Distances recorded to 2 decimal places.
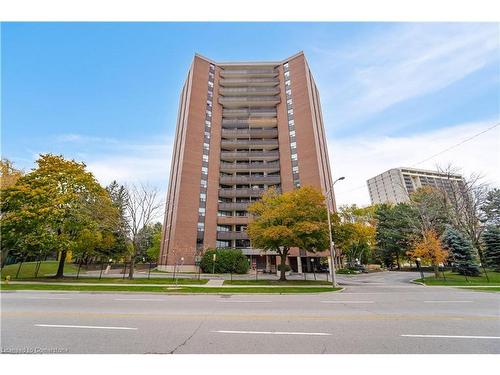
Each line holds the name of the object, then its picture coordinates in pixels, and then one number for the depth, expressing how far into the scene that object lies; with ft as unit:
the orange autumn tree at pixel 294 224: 71.92
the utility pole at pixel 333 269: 62.75
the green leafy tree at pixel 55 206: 69.62
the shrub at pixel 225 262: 108.37
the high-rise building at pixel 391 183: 379.76
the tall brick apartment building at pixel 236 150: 138.21
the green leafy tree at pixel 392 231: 147.33
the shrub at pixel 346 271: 131.13
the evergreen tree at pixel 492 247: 108.68
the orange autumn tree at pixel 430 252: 86.71
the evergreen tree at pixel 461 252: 96.12
